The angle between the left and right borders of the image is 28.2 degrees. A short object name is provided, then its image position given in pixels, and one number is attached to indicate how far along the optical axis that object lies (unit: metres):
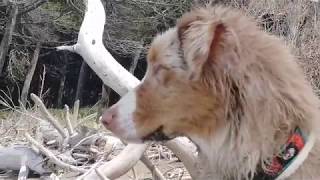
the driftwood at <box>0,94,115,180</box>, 6.07
